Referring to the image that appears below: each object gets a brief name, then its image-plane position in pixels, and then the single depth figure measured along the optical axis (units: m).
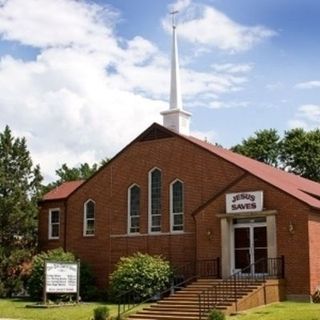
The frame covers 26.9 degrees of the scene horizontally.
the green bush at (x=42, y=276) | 32.91
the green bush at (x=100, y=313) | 24.66
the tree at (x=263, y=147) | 61.81
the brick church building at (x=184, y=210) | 28.73
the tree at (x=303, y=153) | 58.41
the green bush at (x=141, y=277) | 29.94
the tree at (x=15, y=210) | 36.59
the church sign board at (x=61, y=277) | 29.72
